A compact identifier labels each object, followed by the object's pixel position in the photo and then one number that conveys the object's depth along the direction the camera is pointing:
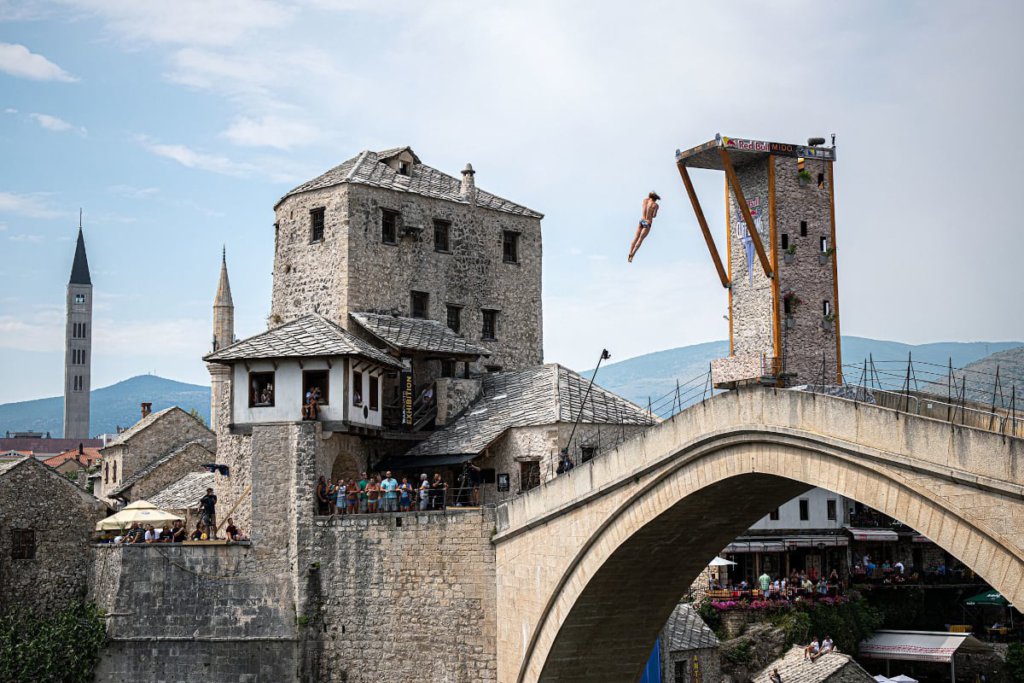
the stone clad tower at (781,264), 25.67
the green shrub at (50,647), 33.00
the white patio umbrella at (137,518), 35.62
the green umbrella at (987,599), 57.62
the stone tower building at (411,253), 40.81
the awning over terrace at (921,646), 51.41
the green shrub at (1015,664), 50.84
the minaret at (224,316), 78.12
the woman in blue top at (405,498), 33.88
